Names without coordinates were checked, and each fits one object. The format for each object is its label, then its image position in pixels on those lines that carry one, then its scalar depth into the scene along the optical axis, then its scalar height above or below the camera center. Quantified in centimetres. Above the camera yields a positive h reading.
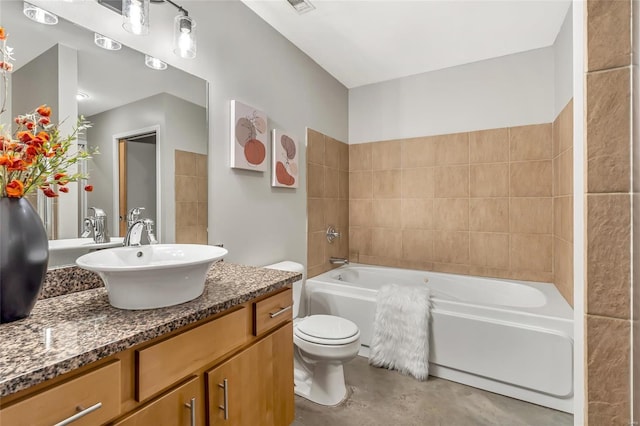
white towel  209 -85
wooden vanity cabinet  64 -47
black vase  81 -12
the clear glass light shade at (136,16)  131 +86
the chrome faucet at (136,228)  131 -7
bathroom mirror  110 +46
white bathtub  178 -81
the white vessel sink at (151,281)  90 -22
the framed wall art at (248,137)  191 +50
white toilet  180 -84
